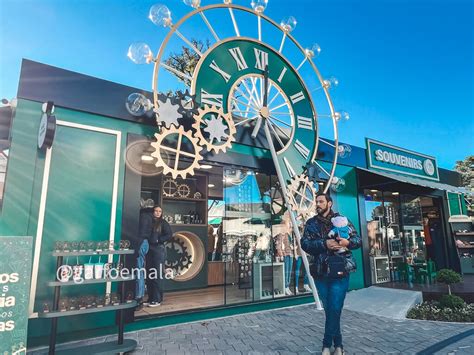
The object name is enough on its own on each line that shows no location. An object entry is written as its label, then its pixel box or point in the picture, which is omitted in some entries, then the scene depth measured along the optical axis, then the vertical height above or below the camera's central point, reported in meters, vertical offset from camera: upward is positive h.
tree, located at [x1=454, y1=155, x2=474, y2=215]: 18.02 +4.18
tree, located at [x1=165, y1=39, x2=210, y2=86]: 15.16 +9.27
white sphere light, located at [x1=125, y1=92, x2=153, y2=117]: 4.49 +2.03
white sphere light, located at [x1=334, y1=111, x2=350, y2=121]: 6.82 +2.76
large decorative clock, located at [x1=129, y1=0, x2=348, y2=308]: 4.61 +2.57
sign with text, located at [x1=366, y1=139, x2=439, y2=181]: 8.85 +2.43
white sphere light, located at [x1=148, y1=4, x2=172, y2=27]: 4.70 +3.51
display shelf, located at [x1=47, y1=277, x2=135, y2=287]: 3.07 -0.47
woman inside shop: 5.36 -0.27
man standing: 2.89 -0.34
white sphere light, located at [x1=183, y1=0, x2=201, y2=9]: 5.03 +3.96
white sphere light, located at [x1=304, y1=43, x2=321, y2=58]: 6.66 +4.15
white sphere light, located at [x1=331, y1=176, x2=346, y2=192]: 6.97 +1.24
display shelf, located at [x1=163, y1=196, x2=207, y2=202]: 7.49 +0.98
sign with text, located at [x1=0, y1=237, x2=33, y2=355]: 2.47 -0.46
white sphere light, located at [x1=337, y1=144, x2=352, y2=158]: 7.33 +2.13
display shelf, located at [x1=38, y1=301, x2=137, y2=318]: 2.99 -0.77
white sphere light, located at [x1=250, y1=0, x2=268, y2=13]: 5.77 +4.49
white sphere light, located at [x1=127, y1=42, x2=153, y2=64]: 4.43 +2.74
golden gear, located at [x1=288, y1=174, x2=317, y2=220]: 5.86 +0.82
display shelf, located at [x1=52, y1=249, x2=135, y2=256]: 3.16 -0.16
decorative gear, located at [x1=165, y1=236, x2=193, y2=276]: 7.06 -0.47
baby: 2.91 +0.07
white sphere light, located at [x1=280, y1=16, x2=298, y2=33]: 6.32 +4.52
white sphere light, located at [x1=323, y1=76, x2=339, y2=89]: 6.77 +3.49
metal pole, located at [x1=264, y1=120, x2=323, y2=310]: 5.42 +0.62
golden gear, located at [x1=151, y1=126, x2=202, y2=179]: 4.18 +1.30
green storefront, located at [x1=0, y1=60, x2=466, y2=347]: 3.71 +0.54
